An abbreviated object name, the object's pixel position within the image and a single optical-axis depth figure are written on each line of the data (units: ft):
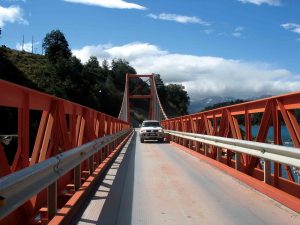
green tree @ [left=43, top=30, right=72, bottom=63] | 312.77
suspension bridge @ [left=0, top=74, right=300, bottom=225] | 12.24
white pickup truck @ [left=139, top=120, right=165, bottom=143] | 74.74
